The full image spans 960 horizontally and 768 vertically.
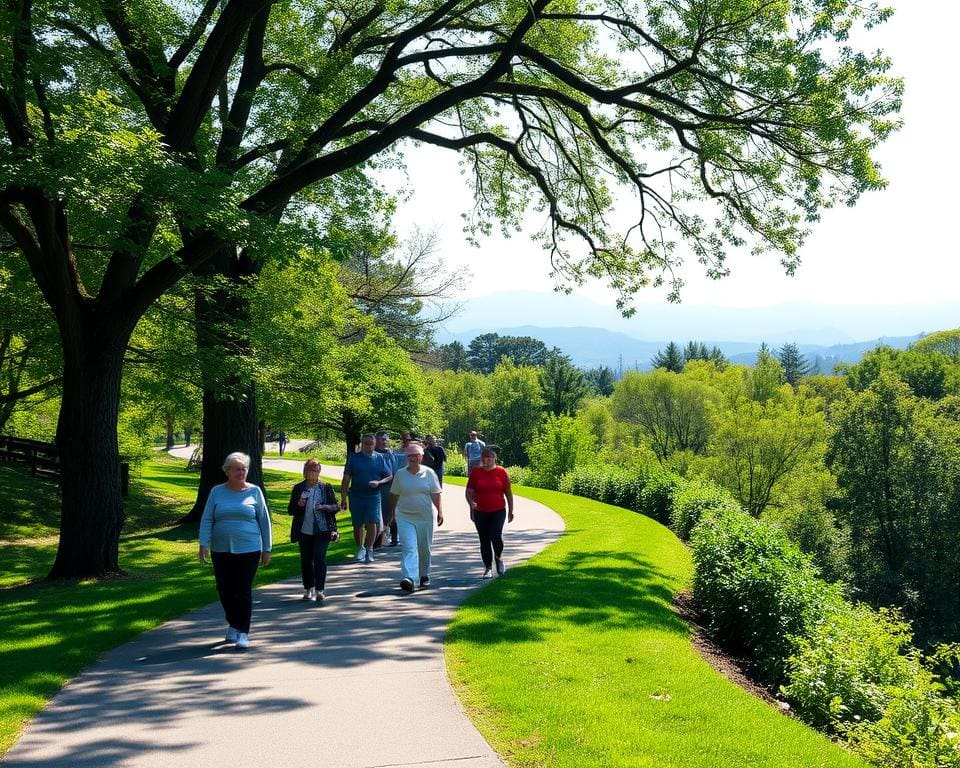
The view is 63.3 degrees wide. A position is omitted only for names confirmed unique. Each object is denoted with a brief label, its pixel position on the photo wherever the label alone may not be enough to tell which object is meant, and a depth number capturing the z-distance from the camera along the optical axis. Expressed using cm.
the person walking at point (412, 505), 982
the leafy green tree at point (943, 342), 9419
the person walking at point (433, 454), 1588
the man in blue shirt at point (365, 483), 1172
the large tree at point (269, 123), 962
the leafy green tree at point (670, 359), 10062
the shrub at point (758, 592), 856
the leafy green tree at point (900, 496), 3731
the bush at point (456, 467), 4744
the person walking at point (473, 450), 1717
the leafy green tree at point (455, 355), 16812
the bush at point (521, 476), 3894
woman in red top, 1051
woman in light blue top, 723
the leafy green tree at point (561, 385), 8869
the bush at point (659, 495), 2277
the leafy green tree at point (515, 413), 8569
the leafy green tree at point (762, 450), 4772
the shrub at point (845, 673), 646
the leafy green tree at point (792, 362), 13638
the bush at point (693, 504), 1808
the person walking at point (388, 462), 1348
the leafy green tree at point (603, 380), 15725
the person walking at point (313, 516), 920
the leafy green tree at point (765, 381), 6391
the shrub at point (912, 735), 496
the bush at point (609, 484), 2495
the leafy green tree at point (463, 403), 9144
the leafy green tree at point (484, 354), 19254
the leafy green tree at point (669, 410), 6656
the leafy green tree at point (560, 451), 3697
